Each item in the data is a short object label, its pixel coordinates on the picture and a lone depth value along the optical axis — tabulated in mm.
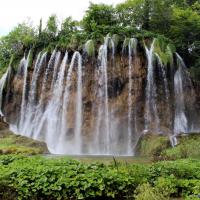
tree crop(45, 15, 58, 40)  34988
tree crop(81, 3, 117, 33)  33812
